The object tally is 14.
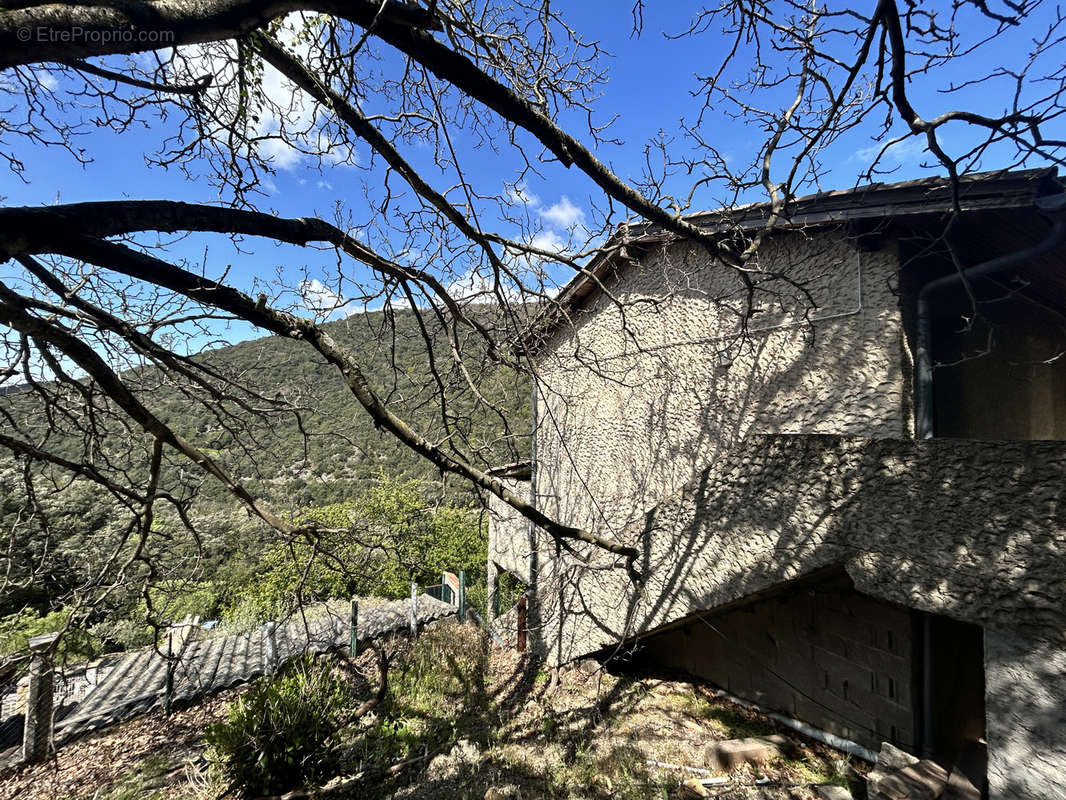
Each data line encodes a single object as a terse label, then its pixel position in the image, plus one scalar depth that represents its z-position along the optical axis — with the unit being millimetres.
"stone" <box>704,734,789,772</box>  4645
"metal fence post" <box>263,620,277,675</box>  8414
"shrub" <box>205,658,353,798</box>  4953
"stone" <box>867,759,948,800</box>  3580
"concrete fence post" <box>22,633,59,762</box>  5703
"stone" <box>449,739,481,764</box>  5578
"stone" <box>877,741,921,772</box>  3902
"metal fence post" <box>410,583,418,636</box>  10776
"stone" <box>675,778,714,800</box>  4247
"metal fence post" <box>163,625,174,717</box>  7118
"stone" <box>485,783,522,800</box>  4570
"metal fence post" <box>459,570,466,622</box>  11720
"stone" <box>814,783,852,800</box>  3963
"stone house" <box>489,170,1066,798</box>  2822
